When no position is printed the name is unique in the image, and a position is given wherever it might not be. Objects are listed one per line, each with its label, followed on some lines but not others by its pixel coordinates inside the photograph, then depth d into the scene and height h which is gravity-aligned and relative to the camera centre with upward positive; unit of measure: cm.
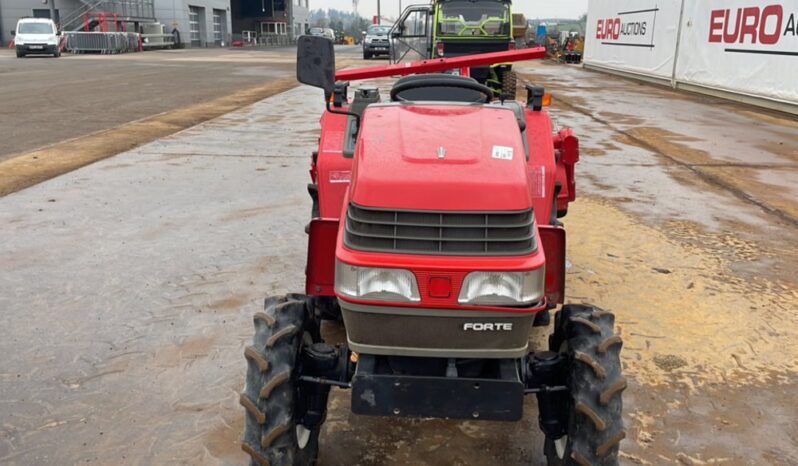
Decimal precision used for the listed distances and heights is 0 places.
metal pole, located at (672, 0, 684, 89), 1895 +27
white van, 3067 +50
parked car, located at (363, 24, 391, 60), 3244 +37
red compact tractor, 200 -79
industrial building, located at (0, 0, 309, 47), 4216 +240
